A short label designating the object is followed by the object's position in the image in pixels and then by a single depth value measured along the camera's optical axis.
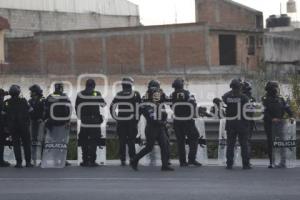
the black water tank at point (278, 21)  81.50
